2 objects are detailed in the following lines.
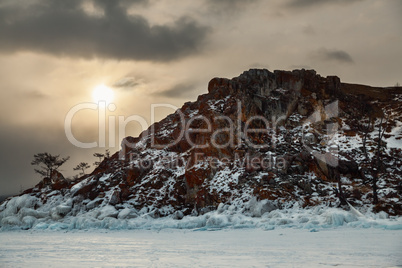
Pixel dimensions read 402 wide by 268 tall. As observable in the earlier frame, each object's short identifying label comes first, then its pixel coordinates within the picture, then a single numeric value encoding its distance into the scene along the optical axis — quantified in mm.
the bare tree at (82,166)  83188
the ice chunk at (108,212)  46031
